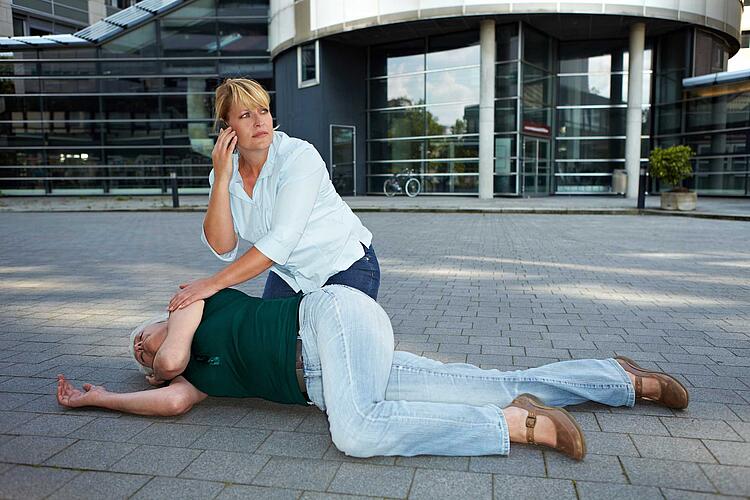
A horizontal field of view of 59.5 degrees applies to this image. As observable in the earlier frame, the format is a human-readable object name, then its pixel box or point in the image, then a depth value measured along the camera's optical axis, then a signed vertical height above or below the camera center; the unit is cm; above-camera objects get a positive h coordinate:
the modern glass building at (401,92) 2455 +332
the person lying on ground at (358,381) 266 -95
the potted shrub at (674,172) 1748 -7
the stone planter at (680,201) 1781 -86
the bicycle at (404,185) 2698 -55
